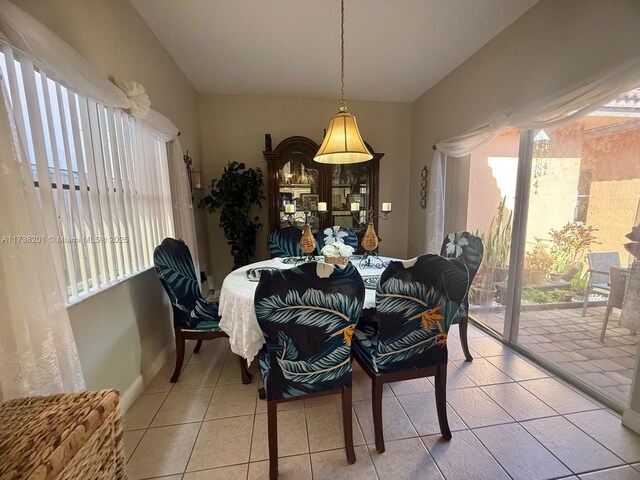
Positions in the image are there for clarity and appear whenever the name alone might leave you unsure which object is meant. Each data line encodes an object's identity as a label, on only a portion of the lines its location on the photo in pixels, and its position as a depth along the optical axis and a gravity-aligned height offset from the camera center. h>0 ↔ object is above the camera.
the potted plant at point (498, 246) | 2.32 -0.41
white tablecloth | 1.39 -0.60
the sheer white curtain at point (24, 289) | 0.90 -0.29
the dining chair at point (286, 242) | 2.68 -0.38
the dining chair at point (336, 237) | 2.55 -0.33
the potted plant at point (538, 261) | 2.06 -0.49
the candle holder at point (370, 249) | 1.96 -0.39
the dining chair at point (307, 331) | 0.99 -0.51
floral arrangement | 1.81 -0.32
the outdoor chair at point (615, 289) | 1.59 -0.55
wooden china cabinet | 3.18 +0.23
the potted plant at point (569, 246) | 1.80 -0.34
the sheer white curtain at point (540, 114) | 1.41 +0.58
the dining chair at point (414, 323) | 1.13 -0.55
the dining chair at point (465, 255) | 1.95 -0.41
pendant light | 1.69 +0.41
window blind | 1.06 +0.17
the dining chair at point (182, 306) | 1.71 -0.68
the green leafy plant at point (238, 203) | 3.11 +0.03
